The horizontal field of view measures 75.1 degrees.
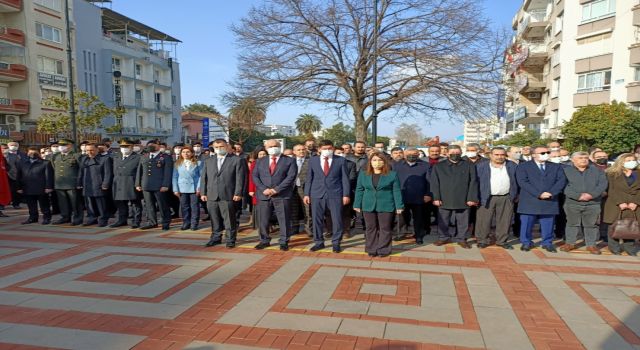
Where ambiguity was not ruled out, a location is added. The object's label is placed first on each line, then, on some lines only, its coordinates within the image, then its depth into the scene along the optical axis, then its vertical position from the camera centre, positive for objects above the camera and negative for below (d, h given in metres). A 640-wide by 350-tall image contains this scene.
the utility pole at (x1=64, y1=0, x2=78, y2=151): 14.97 +1.62
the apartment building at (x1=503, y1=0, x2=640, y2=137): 25.03 +6.28
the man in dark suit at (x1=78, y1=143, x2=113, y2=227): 8.87 -0.64
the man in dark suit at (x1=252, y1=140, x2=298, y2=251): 6.95 -0.67
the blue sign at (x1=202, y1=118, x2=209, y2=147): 15.44 +0.62
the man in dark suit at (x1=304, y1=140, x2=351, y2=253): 6.92 -0.73
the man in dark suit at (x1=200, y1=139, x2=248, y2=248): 7.09 -0.67
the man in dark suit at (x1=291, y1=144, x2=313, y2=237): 8.12 -0.86
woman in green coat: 6.55 -0.87
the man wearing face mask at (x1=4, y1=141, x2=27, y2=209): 9.89 -0.31
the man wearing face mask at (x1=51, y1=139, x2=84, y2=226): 9.09 -0.76
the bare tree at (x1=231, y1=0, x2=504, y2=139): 12.82 +2.72
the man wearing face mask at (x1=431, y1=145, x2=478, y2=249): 7.13 -0.76
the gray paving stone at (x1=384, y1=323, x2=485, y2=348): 3.75 -1.75
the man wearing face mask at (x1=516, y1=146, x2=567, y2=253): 6.93 -0.78
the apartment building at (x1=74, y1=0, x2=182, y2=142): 38.53 +8.30
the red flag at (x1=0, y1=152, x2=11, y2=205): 8.55 -0.80
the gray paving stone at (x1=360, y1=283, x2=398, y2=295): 5.01 -1.74
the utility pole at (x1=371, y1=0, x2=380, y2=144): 12.56 +2.38
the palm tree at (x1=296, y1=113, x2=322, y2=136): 77.00 +4.32
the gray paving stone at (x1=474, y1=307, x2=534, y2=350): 3.72 -1.76
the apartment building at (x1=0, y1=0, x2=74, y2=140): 29.72 +6.77
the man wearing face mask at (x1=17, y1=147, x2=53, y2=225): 9.40 -0.79
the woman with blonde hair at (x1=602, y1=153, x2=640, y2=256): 6.66 -0.77
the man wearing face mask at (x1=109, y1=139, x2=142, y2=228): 8.73 -0.74
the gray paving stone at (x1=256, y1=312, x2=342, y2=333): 4.00 -1.73
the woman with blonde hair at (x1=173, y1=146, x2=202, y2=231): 8.44 -0.66
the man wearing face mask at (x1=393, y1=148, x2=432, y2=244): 7.56 -0.73
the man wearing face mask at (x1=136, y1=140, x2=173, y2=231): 8.49 -0.64
